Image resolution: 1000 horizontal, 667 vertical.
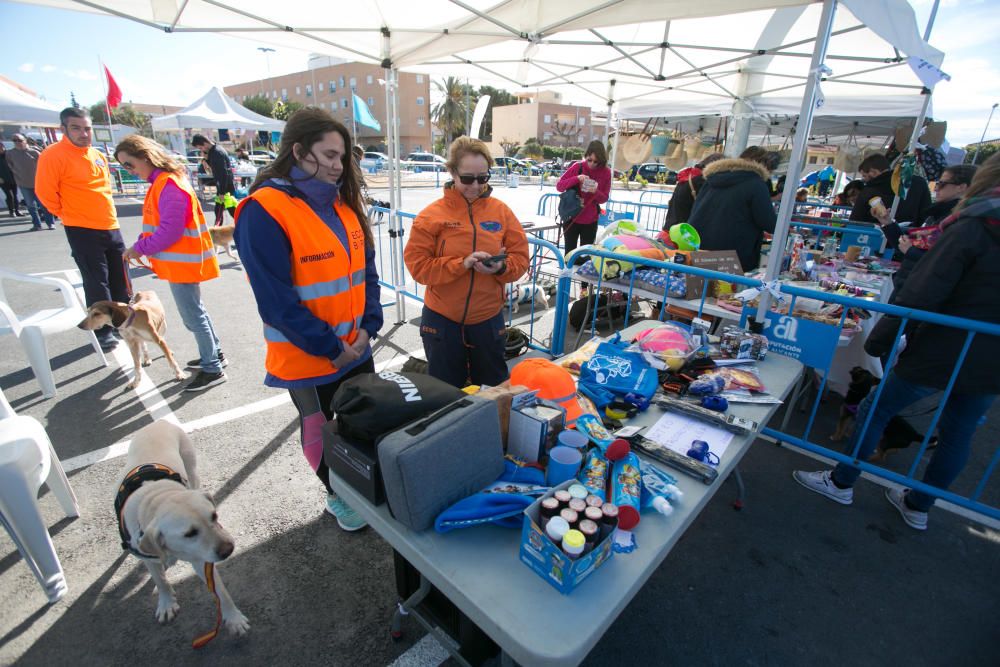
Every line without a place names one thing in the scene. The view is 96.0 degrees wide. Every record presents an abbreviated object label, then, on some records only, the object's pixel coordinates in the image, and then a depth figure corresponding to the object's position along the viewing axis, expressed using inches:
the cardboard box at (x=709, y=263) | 149.3
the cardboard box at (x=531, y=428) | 65.2
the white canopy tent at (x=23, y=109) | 378.6
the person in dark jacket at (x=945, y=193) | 164.6
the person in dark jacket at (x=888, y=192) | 235.5
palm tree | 2171.5
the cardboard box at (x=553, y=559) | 46.3
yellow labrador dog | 71.8
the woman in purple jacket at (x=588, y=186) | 268.2
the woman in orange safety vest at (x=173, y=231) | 139.9
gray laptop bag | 50.5
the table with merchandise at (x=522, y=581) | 43.8
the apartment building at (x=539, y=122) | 2156.7
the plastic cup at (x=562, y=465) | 60.1
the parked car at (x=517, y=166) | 1381.6
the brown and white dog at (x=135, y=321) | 152.4
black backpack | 55.4
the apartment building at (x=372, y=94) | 2112.5
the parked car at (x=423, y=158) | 1351.9
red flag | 544.1
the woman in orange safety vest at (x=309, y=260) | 76.7
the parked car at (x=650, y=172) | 1222.3
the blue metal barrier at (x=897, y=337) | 93.3
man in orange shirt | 166.2
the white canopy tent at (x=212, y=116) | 613.6
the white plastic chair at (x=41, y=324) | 142.9
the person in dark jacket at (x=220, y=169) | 315.0
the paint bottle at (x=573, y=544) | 45.7
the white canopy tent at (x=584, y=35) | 117.9
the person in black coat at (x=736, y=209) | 162.9
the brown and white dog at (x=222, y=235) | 316.5
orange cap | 79.4
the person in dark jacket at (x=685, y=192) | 222.1
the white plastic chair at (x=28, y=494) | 78.6
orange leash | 75.2
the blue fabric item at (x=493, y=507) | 53.4
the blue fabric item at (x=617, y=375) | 90.2
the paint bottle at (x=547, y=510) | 51.0
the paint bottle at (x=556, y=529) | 47.2
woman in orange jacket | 104.5
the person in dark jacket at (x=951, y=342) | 89.2
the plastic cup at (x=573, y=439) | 65.2
